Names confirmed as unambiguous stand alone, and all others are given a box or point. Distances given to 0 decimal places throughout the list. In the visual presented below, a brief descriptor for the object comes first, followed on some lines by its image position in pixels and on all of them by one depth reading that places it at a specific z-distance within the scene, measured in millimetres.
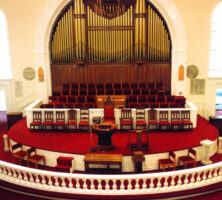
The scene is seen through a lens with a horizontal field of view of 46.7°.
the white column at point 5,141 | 9078
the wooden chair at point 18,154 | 7862
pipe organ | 12562
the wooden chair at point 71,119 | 9852
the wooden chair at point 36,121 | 9927
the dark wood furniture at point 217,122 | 11117
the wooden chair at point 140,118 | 9552
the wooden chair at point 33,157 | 7797
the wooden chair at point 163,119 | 9812
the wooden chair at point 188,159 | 7492
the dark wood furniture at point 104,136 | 7859
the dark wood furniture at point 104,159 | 7043
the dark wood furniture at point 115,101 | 10828
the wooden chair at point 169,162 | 7324
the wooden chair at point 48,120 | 9948
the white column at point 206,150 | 7858
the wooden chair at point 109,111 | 9641
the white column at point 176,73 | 12469
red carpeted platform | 8164
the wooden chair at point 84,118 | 9636
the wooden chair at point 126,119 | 9548
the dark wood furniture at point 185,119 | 9818
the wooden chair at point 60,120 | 9867
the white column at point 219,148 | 8880
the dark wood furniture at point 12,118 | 12016
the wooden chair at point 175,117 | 9883
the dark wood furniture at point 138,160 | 7141
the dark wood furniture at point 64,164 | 7277
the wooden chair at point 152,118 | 9750
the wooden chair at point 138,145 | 7841
